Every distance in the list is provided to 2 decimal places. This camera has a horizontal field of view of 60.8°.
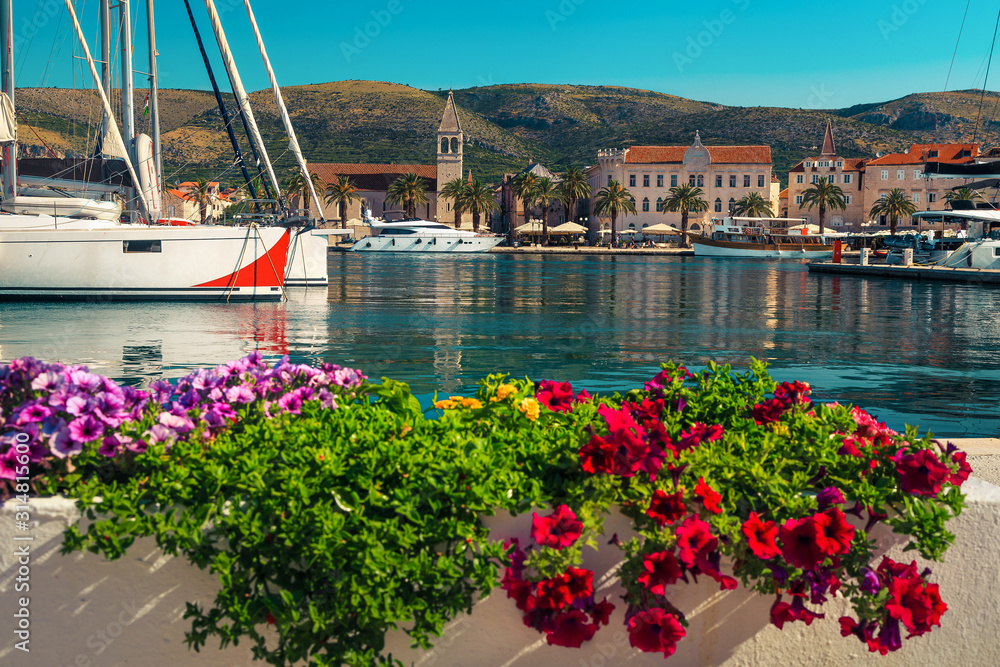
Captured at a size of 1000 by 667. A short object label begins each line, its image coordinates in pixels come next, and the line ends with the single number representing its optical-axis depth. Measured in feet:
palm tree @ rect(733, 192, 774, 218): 359.25
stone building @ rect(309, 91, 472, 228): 450.71
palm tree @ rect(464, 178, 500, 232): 384.06
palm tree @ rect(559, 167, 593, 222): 356.79
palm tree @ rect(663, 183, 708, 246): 352.90
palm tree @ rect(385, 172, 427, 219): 380.99
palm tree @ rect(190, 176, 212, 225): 403.65
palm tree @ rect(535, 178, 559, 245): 365.81
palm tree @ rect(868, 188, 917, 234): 337.72
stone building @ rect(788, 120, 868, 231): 390.01
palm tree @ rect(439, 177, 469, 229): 386.59
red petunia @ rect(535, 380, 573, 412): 11.39
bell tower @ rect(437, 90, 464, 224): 447.01
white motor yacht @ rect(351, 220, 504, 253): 322.55
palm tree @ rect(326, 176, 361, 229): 403.54
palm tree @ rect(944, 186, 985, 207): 199.40
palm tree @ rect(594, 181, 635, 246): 352.49
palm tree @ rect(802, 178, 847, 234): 341.62
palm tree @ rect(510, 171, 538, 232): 376.48
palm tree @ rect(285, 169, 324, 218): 343.67
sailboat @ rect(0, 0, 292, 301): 72.90
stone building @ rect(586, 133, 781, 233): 380.99
